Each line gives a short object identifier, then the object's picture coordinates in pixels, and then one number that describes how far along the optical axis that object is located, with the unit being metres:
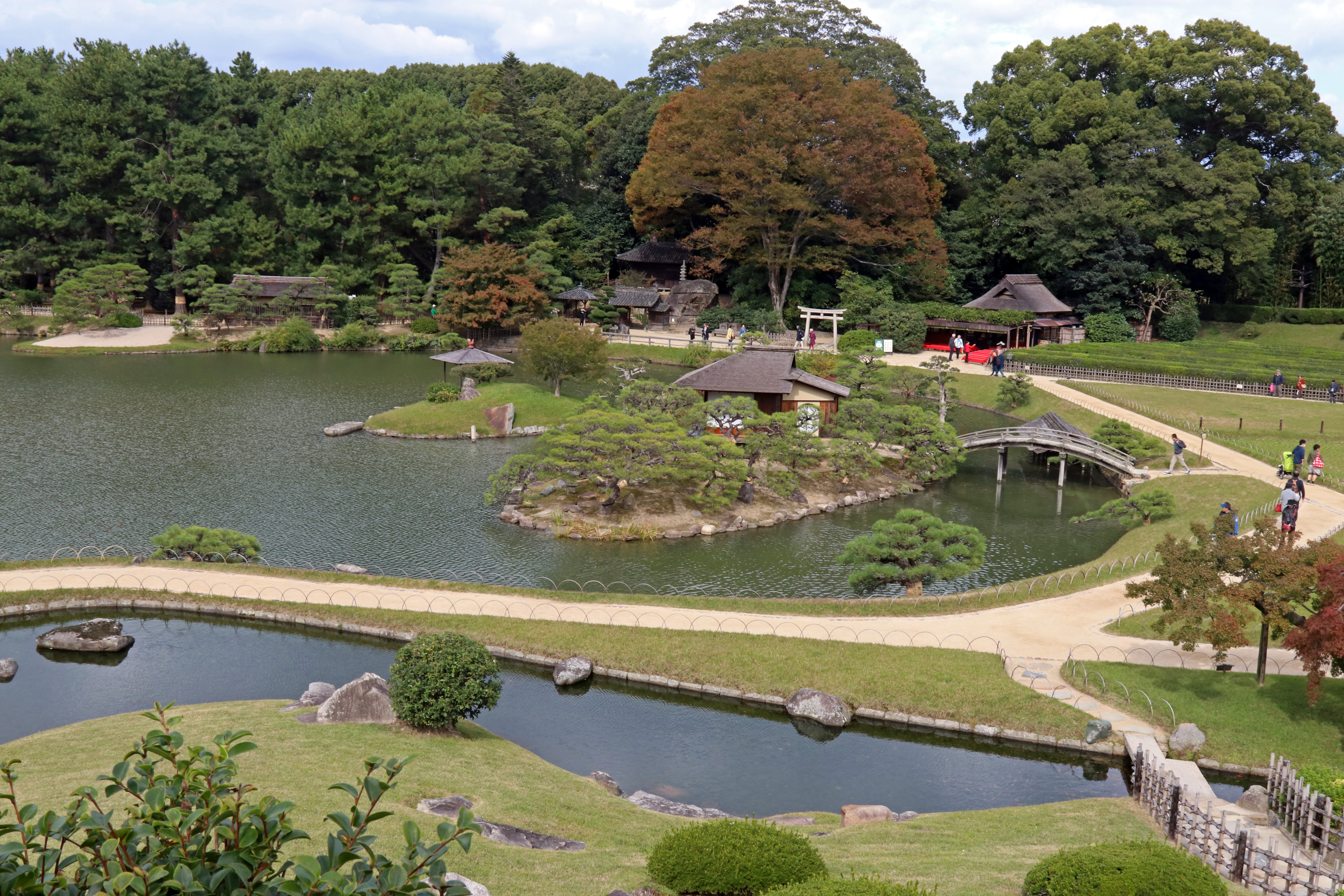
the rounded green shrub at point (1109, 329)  66.12
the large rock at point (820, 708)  20.20
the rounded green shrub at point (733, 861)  11.55
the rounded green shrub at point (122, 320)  67.69
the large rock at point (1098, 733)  19.05
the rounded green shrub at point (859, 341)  64.12
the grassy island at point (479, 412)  45.66
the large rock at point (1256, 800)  15.39
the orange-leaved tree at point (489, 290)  65.94
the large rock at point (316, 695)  19.20
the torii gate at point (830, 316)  63.97
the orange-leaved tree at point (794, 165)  67.69
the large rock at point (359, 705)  18.14
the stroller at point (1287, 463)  33.16
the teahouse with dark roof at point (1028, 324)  64.69
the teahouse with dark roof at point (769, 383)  42.47
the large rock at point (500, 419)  46.03
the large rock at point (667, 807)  16.38
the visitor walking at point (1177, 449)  37.22
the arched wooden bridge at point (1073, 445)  38.83
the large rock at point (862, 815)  16.22
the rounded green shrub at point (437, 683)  17.44
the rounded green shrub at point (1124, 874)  11.46
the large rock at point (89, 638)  22.72
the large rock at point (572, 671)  21.75
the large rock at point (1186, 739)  18.50
